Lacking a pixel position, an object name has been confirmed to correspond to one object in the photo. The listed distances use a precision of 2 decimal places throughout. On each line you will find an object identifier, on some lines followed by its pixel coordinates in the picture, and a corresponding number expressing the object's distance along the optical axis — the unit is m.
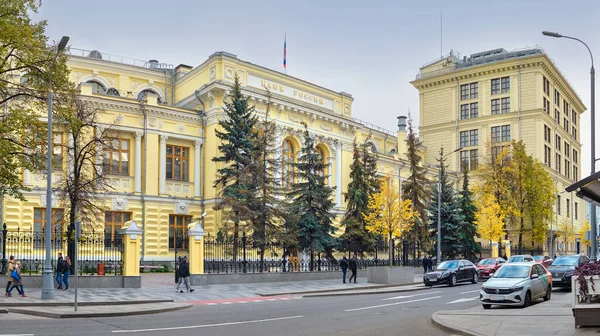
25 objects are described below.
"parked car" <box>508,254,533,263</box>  36.27
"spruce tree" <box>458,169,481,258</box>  53.31
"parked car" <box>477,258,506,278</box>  38.31
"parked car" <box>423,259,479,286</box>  33.25
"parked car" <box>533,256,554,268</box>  40.48
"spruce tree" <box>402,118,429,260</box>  47.72
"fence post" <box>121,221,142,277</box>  27.91
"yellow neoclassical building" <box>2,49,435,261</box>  43.09
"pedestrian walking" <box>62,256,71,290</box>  25.84
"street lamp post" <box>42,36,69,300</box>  22.23
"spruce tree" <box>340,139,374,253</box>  41.59
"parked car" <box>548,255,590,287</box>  27.58
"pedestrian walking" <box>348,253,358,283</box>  35.03
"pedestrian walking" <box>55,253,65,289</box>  25.89
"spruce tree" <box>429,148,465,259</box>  50.88
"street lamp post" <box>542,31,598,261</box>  24.22
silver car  20.08
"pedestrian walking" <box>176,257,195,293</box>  27.23
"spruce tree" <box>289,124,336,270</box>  38.22
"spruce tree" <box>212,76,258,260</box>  40.50
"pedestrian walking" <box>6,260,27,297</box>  22.39
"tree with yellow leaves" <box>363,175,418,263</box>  40.78
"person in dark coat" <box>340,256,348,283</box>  34.84
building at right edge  77.69
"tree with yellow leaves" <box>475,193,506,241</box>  53.41
